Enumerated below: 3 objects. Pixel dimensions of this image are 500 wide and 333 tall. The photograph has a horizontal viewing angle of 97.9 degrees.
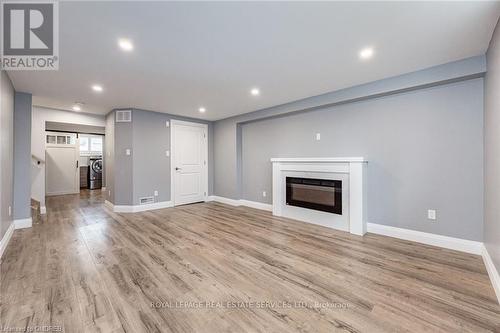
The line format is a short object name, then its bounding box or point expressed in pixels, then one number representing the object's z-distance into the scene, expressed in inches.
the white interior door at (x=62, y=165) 293.4
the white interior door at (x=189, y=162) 219.3
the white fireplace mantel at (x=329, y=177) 132.6
